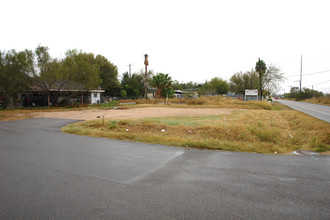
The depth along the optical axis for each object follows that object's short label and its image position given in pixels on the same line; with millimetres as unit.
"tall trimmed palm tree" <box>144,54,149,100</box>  44078
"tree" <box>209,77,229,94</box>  67250
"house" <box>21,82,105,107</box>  29109
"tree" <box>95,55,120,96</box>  50194
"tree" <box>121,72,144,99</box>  52688
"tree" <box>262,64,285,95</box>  62875
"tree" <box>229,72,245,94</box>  70875
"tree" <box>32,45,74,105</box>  26547
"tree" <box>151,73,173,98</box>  44994
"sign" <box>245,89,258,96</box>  46447
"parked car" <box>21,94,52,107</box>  30391
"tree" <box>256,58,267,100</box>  62919
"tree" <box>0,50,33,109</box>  23938
